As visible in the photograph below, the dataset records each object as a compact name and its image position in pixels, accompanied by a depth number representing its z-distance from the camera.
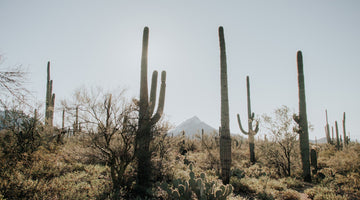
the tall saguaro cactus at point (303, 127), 9.70
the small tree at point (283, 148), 10.45
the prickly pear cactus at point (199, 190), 5.72
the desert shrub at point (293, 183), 8.55
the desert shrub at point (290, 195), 7.00
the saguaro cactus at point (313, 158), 11.22
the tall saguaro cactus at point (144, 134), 7.78
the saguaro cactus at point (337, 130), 24.38
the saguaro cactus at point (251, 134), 14.79
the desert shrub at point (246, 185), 8.00
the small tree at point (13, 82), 6.60
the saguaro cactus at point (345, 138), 25.31
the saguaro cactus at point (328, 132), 27.80
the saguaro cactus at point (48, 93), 15.34
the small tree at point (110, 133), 6.95
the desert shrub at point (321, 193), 6.44
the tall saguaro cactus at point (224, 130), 8.54
